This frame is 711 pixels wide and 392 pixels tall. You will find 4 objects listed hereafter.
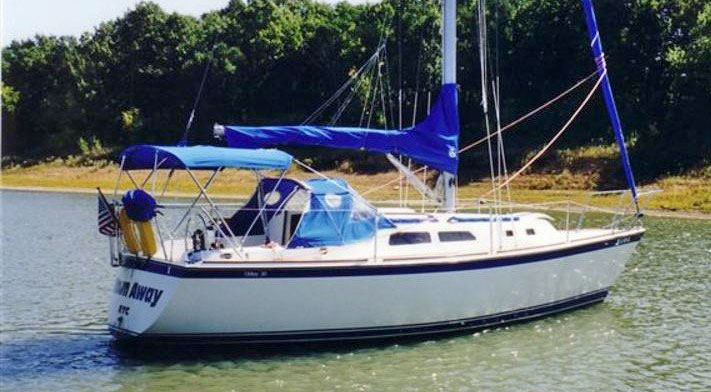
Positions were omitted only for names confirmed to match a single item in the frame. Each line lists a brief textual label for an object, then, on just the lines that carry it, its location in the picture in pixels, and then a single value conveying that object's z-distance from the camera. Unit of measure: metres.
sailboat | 16.92
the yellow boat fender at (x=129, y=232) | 17.70
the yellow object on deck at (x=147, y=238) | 17.39
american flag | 18.09
